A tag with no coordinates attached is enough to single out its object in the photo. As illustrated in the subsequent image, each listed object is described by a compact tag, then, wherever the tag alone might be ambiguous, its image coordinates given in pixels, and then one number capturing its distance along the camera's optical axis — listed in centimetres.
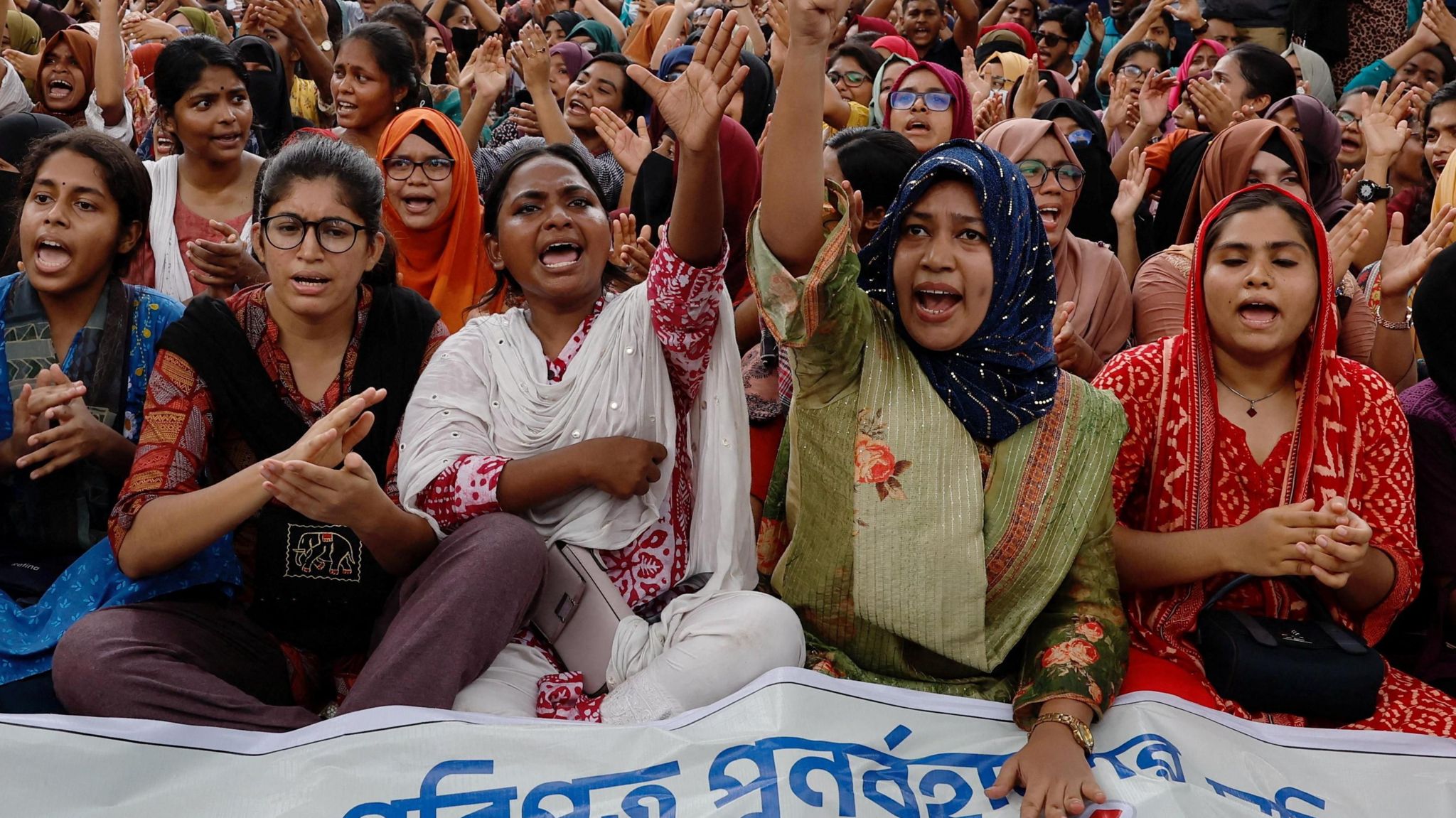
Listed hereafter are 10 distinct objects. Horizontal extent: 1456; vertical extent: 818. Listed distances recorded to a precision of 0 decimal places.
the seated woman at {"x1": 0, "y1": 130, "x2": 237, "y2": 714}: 269
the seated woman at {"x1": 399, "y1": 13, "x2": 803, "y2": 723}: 250
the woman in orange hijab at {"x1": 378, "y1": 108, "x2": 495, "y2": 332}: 432
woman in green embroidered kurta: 254
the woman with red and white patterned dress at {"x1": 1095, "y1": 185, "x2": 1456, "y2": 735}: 279
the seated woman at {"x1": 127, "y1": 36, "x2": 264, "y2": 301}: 423
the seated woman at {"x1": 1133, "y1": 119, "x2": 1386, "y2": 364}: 401
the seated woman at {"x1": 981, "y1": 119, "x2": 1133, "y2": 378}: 412
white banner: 219
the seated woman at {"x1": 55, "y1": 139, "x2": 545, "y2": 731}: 239
